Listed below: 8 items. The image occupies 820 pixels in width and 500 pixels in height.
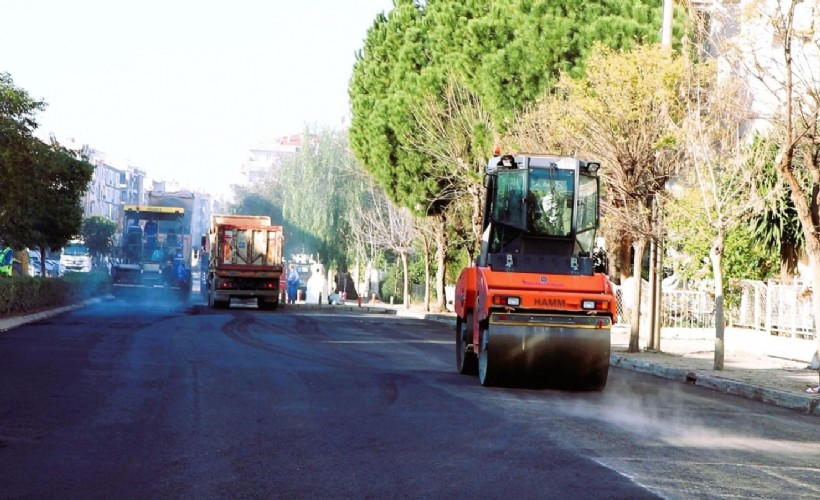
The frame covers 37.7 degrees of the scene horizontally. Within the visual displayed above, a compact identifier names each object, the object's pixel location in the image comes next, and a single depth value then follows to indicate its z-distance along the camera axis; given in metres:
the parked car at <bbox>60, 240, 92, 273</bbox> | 84.56
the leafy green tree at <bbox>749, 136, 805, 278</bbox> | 29.83
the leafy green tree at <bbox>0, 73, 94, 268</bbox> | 26.64
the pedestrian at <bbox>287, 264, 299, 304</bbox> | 55.66
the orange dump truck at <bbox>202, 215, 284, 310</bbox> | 44.03
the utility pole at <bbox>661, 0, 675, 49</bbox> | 24.16
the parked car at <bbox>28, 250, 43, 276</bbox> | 80.44
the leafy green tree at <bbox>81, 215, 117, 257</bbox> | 113.25
